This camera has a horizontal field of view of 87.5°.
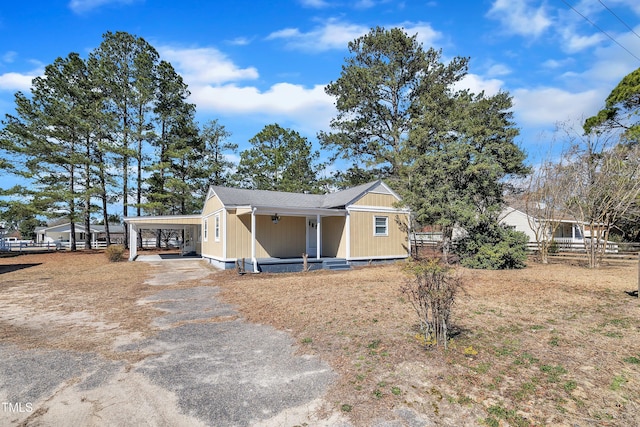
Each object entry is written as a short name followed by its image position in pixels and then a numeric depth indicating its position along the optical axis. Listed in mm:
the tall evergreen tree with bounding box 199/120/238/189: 30844
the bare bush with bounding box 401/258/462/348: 4273
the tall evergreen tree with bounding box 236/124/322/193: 30781
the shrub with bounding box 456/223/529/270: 13070
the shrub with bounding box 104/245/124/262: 17750
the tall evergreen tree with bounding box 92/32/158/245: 25312
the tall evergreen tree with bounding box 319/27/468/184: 22703
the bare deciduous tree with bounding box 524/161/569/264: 15773
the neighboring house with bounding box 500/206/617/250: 21183
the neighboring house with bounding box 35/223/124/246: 53500
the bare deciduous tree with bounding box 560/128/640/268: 13805
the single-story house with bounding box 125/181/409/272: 14250
